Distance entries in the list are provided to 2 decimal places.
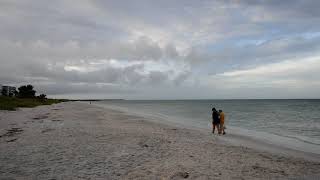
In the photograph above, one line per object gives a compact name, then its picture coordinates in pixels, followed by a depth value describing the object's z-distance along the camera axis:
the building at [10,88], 95.99
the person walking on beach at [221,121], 14.96
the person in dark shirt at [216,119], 14.99
